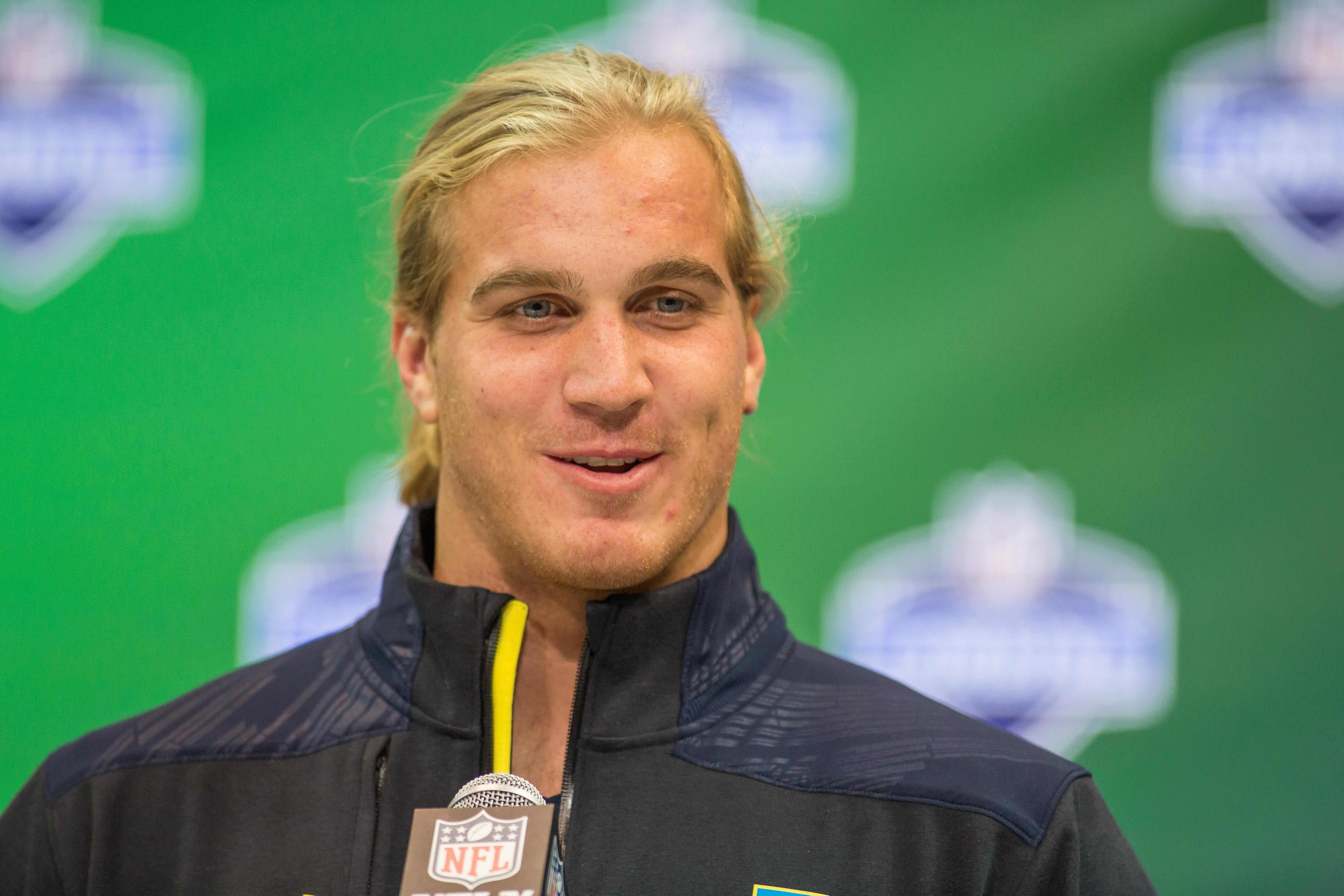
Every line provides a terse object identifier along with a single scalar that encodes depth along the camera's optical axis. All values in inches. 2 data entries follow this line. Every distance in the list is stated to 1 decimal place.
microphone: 119.3
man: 125.1
